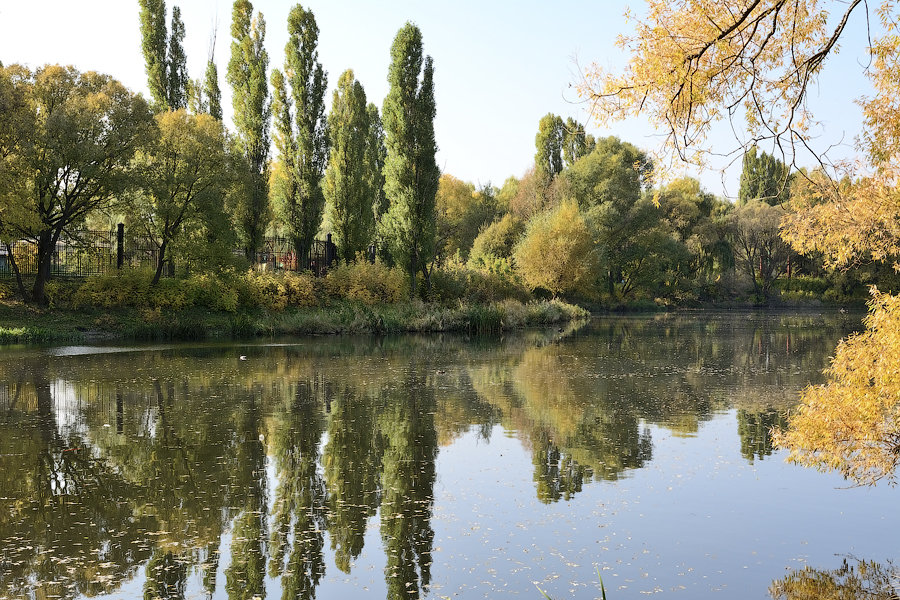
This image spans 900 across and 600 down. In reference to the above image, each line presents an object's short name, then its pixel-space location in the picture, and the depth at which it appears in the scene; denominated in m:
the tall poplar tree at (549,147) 56.91
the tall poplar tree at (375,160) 45.16
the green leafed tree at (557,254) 45.28
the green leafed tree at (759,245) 61.56
